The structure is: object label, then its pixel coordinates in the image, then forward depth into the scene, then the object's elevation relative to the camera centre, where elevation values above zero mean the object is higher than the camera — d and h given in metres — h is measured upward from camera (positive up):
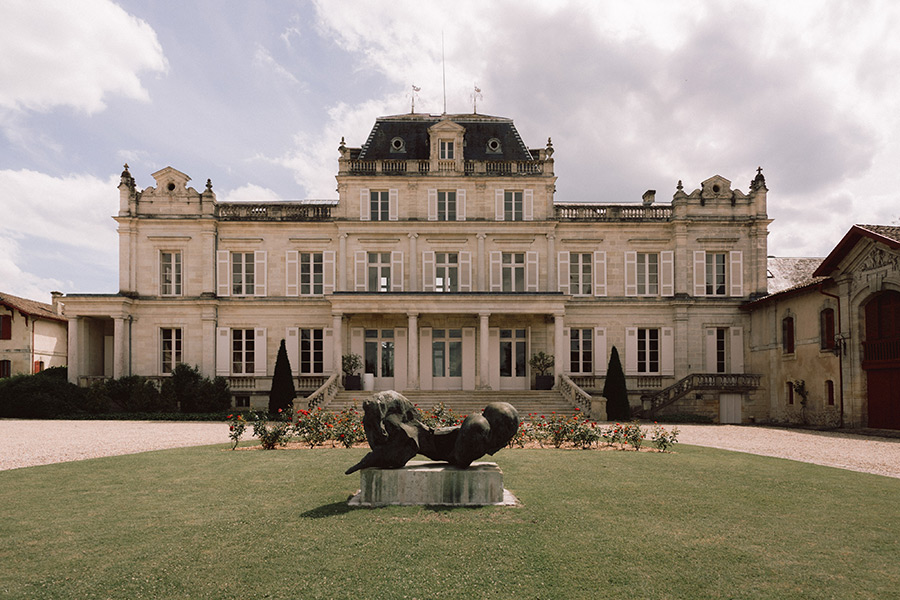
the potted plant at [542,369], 28.34 -1.62
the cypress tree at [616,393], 26.31 -2.54
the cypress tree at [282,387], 26.66 -2.24
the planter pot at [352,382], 27.92 -2.12
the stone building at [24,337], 36.69 -0.01
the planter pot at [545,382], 28.31 -2.19
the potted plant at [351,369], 27.94 -1.56
